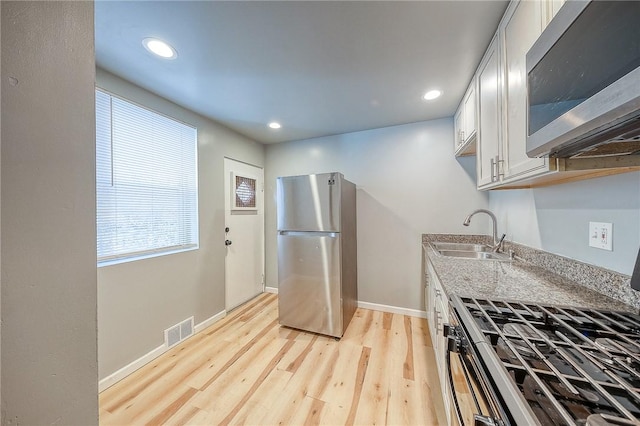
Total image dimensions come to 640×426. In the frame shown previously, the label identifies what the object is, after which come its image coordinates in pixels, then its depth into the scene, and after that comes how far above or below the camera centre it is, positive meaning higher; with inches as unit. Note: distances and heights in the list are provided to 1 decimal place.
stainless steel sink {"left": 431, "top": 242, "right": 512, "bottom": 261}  75.0 -15.2
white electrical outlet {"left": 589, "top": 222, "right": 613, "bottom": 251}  38.0 -4.5
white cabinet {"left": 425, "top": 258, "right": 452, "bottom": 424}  49.2 -28.7
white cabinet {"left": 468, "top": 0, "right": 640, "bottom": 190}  35.2 +21.7
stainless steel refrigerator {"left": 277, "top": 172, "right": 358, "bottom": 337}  90.7 -17.2
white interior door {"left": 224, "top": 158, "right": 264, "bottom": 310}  112.0 -10.3
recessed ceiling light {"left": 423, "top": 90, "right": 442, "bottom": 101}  79.4 +41.4
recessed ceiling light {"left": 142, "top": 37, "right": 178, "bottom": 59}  54.6 +41.3
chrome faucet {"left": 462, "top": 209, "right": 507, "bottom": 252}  76.7 -9.9
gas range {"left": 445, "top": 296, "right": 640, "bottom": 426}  17.6 -15.2
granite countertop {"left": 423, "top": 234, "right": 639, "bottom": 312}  37.4 -14.8
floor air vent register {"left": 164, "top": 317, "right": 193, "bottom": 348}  82.0 -45.0
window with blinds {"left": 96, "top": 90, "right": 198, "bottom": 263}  66.7 +10.6
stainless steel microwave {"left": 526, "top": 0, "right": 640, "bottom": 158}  19.2 +13.4
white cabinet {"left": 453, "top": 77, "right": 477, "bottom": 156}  71.0 +30.5
